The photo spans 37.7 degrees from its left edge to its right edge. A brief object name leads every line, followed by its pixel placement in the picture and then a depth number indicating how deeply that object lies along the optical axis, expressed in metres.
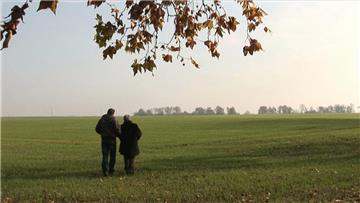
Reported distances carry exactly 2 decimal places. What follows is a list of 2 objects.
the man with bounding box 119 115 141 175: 15.91
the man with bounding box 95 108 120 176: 15.62
